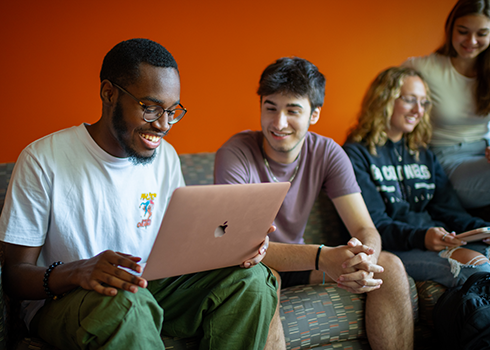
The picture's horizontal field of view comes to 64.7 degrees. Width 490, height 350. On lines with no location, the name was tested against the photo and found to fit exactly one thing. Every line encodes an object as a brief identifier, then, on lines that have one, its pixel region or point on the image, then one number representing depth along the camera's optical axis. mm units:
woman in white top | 2023
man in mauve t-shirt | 1344
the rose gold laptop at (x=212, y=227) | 884
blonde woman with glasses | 1789
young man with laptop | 909
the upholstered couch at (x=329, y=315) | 1354
